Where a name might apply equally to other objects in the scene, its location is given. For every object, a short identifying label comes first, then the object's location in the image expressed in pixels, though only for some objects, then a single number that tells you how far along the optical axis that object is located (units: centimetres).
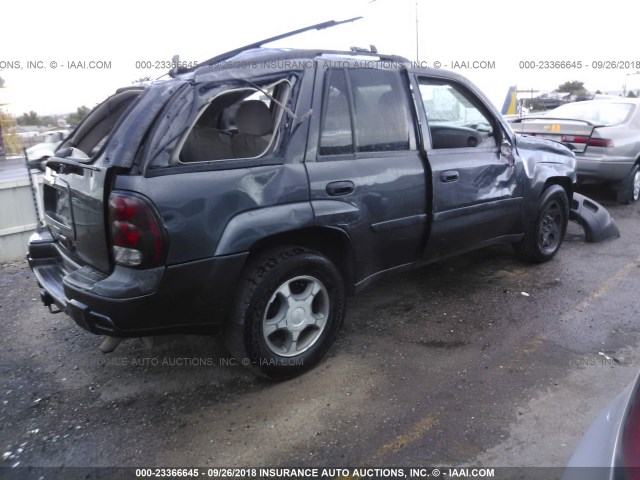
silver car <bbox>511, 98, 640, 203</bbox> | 727
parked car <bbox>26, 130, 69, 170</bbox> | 402
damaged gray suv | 256
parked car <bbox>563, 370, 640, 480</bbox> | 135
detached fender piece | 588
